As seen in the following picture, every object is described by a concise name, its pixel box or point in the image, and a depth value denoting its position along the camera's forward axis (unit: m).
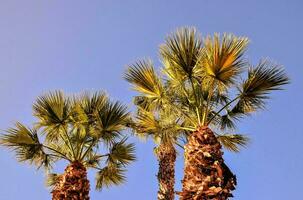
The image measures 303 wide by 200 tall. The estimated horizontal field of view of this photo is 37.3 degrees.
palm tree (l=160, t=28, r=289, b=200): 9.54
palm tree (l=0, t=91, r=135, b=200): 12.45
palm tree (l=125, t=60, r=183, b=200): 11.72
